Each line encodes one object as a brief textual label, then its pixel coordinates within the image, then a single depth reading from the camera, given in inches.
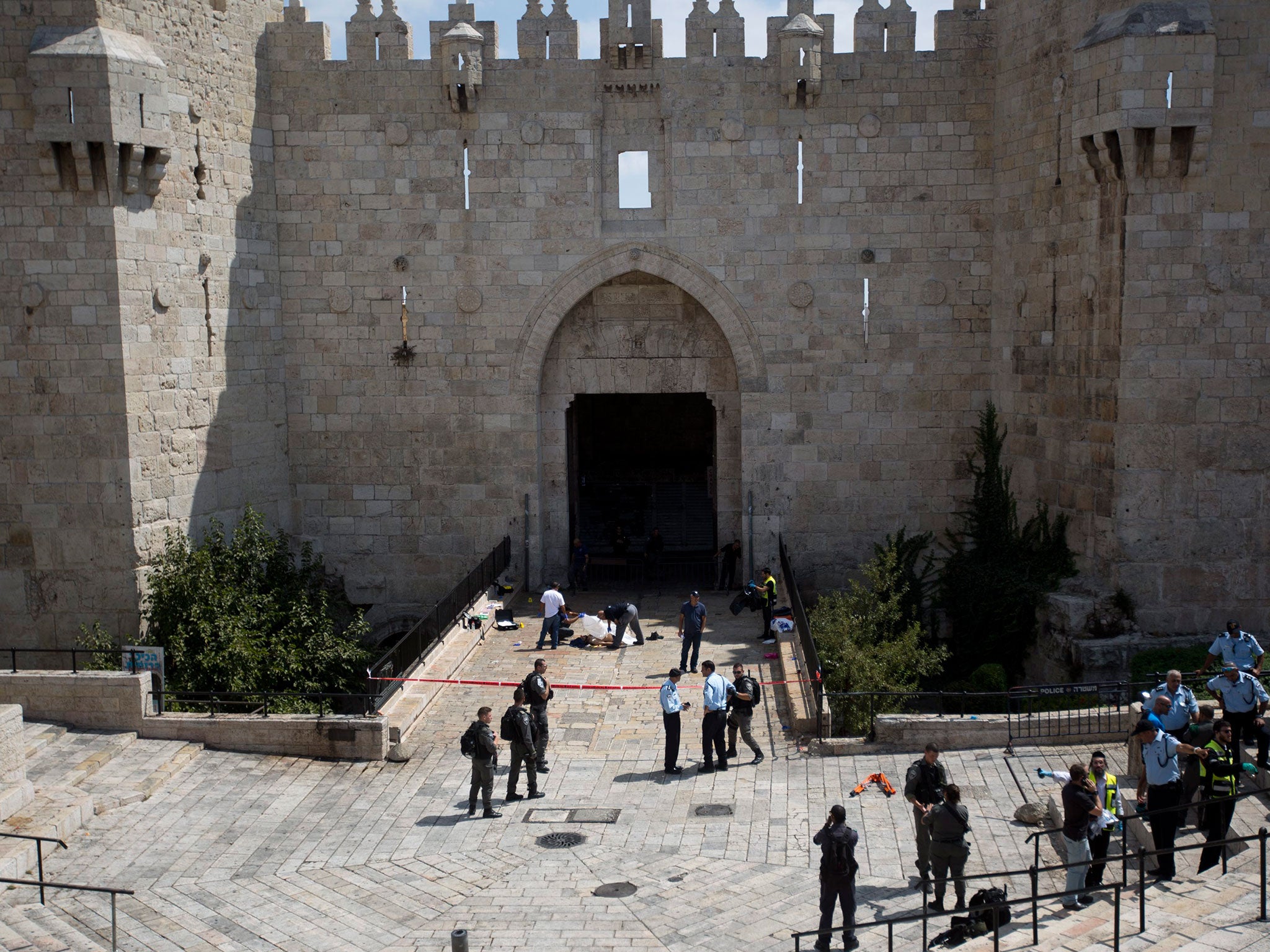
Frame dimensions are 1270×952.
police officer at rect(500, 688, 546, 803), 568.1
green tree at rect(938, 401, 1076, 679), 801.6
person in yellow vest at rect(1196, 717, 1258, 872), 461.4
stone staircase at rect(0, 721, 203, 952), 450.9
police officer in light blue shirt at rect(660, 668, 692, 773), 596.4
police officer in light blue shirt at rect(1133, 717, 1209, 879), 462.6
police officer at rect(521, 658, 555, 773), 605.9
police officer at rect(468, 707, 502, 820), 552.7
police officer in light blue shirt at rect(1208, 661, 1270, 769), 529.0
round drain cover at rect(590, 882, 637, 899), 485.4
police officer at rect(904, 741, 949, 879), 484.1
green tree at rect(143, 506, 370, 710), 716.7
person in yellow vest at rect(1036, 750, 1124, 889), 451.8
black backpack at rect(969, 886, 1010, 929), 423.8
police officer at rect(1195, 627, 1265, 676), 585.0
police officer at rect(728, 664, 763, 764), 610.5
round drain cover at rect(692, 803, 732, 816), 560.7
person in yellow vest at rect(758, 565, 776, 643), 797.2
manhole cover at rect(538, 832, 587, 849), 531.8
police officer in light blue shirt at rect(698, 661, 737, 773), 598.9
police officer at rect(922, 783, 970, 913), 446.9
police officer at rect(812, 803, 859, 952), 434.6
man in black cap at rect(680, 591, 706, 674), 729.6
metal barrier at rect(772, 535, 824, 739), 638.5
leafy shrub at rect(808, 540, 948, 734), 671.1
